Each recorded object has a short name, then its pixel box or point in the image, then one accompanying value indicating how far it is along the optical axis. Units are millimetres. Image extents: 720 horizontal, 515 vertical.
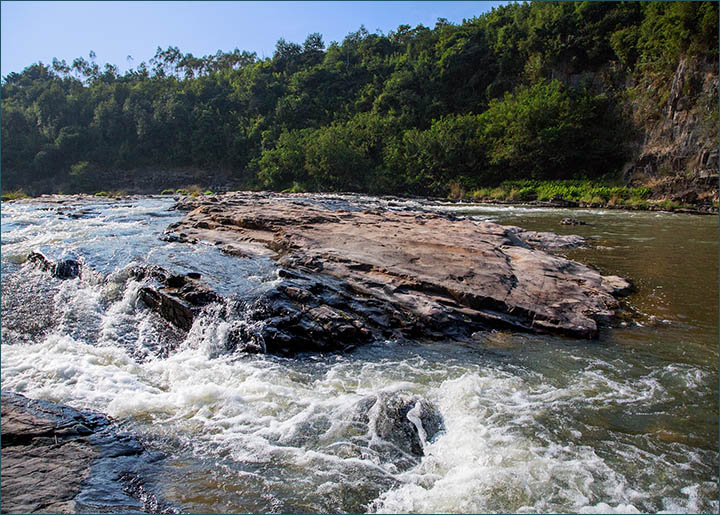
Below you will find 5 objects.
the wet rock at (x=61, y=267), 9383
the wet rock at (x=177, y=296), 7094
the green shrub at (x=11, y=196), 32359
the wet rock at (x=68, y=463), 3170
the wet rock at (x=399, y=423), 4059
